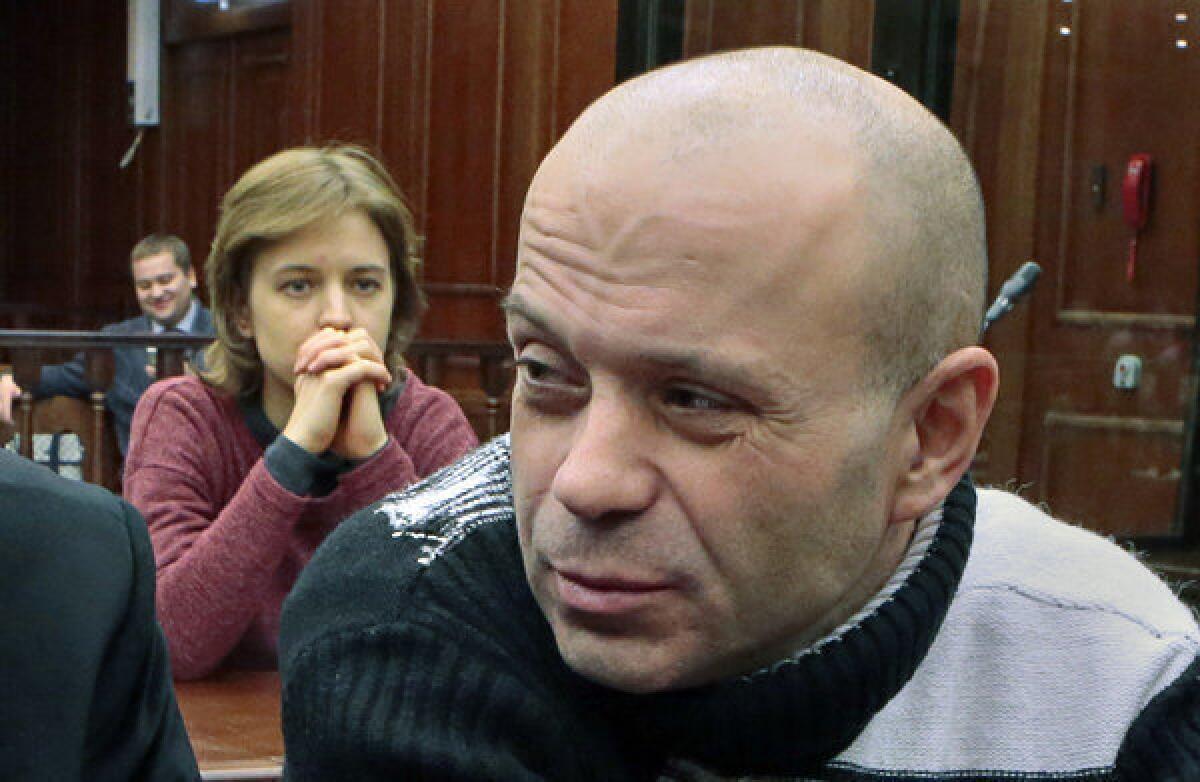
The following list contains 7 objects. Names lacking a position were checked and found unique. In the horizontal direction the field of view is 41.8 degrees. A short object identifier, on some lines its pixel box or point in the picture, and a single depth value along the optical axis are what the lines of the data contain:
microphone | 2.38
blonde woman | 2.01
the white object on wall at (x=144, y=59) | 9.15
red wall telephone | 4.09
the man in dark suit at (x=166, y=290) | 6.41
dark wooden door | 4.05
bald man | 0.78
